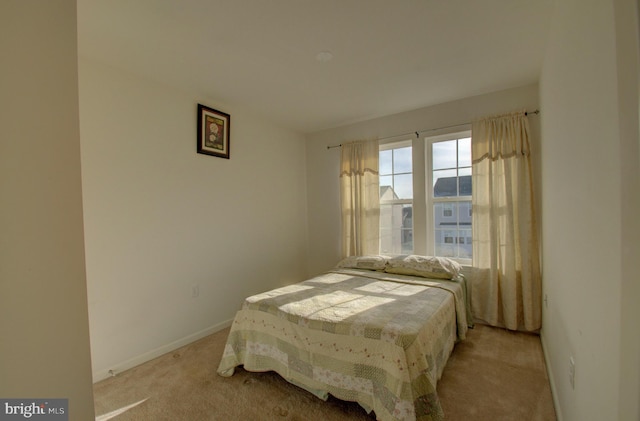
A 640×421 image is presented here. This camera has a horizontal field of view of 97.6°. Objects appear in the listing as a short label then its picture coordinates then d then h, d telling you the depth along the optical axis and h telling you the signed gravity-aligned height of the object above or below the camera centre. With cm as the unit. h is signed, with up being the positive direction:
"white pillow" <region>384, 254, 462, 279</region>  275 -60
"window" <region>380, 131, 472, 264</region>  315 +12
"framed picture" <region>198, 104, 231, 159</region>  284 +86
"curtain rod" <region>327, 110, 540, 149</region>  269 +90
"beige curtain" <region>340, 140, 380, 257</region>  360 +14
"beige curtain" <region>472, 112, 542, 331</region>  267 -22
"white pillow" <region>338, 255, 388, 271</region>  313 -62
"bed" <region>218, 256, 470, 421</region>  153 -83
